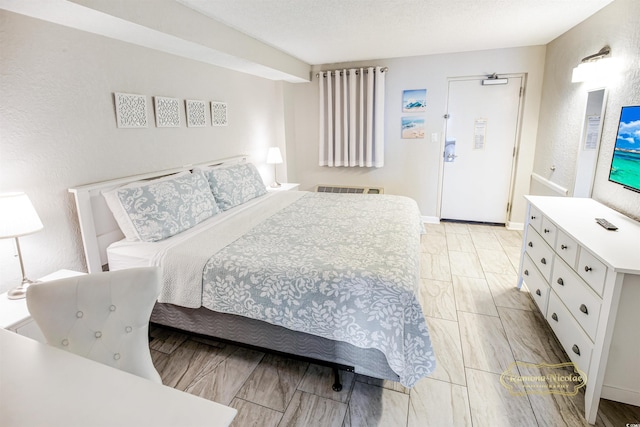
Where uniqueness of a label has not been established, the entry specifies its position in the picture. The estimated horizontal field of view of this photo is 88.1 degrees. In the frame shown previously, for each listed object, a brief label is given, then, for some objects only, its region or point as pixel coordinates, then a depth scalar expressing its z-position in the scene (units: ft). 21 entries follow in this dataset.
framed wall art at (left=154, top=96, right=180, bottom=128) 9.04
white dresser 4.99
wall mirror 8.51
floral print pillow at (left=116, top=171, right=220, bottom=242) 7.41
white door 14.24
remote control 6.33
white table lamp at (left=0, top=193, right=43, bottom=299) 5.34
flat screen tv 6.76
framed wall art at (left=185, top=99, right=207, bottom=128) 10.18
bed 5.50
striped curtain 15.21
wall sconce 8.14
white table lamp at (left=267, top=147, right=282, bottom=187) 14.43
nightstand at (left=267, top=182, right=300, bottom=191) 14.21
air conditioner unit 16.30
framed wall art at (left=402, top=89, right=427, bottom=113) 14.92
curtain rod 14.93
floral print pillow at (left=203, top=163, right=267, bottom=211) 9.97
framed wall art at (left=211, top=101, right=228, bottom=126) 11.25
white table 2.49
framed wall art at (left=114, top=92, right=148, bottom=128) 7.91
